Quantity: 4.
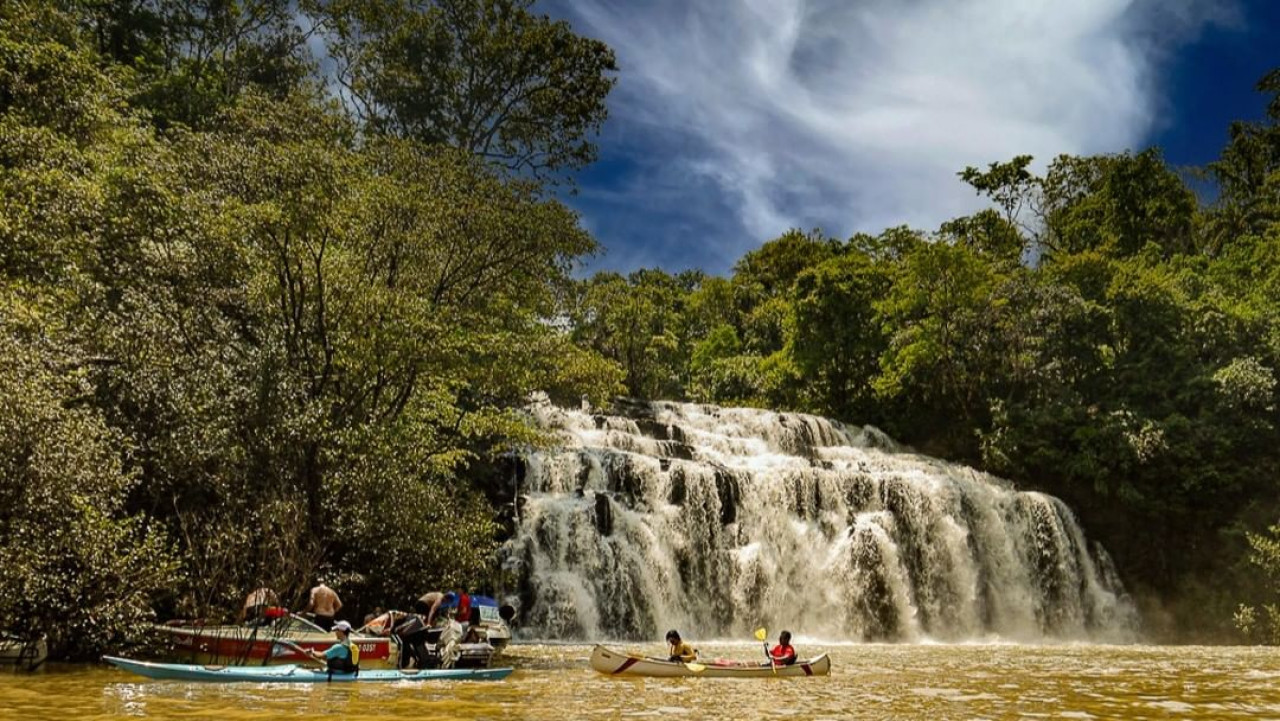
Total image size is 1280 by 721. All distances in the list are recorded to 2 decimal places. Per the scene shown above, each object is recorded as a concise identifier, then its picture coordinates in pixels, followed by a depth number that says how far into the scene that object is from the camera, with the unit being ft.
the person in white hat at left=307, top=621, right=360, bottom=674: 36.81
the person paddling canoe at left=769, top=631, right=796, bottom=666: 43.09
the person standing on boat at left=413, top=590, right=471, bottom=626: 44.32
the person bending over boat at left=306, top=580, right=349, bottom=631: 43.32
